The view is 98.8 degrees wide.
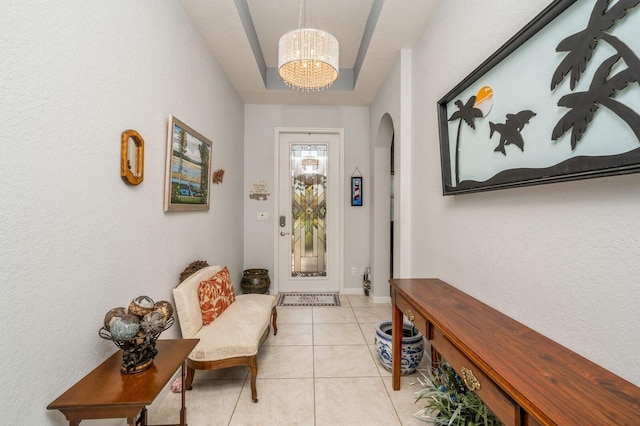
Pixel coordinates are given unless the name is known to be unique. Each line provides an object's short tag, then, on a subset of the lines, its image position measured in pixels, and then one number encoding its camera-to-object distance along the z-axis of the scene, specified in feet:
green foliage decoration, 4.17
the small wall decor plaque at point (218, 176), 9.10
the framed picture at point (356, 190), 12.93
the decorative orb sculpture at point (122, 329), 3.78
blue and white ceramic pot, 6.66
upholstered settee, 5.72
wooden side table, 3.26
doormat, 11.84
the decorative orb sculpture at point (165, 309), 4.29
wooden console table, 2.30
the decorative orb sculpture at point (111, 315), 3.88
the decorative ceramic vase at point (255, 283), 11.27
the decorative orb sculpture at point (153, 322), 4.00
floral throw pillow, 6.50
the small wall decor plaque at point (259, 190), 12.97
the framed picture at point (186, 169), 6.08
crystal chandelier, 5.96
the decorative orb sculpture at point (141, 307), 4.13
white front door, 13.17
